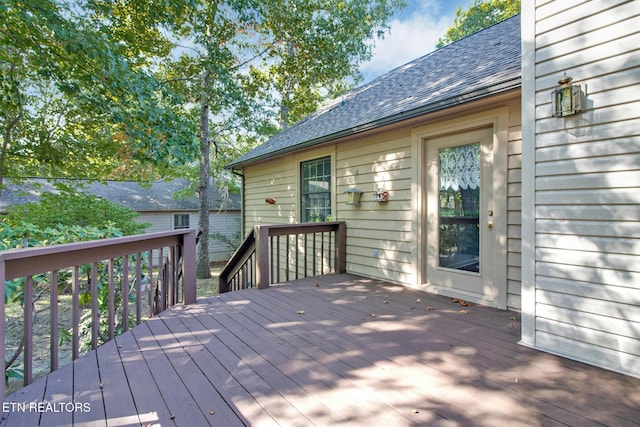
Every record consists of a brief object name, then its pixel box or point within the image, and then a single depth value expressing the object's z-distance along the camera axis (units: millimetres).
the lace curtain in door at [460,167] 3535
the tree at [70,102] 4277
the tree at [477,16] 15786
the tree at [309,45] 10000
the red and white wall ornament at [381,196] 4465
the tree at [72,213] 6711
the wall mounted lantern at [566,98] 2062
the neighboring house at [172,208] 14852
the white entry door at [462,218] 3377
